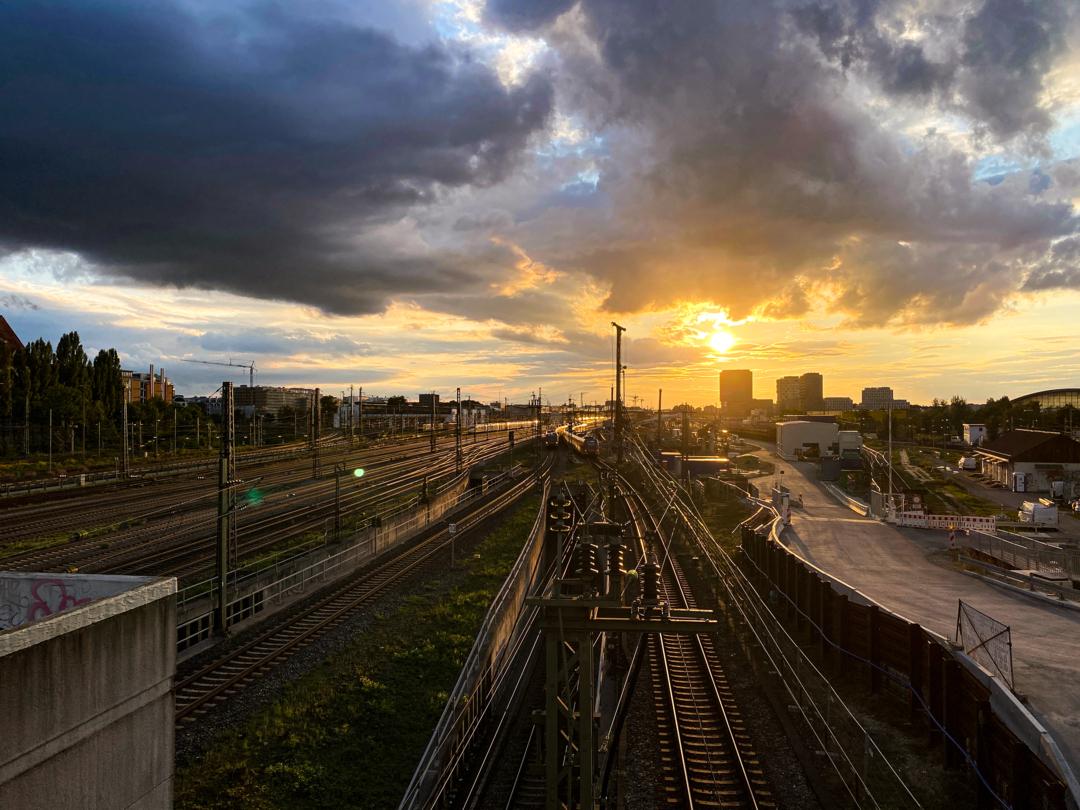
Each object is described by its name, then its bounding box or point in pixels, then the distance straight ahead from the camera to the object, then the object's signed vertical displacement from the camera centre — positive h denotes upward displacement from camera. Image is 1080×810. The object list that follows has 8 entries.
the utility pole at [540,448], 83.02 -4.79
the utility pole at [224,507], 20.48 -2.94
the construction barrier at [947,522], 33.97 -5.71
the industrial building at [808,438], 87.31 -3.05
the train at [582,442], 80.12 -3.68
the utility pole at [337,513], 31.49 -4.79
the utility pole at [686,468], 61.12 -5.10
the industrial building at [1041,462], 53.72 -3.83
